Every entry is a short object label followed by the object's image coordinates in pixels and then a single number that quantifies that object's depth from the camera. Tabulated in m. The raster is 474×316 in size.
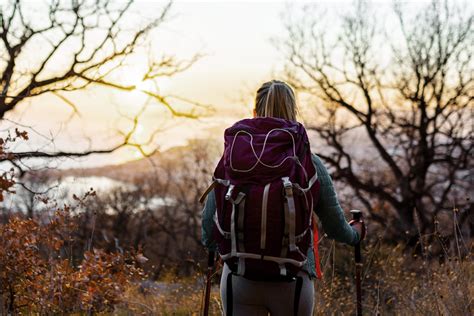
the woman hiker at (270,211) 2.84
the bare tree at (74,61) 14.96
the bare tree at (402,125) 21.56
